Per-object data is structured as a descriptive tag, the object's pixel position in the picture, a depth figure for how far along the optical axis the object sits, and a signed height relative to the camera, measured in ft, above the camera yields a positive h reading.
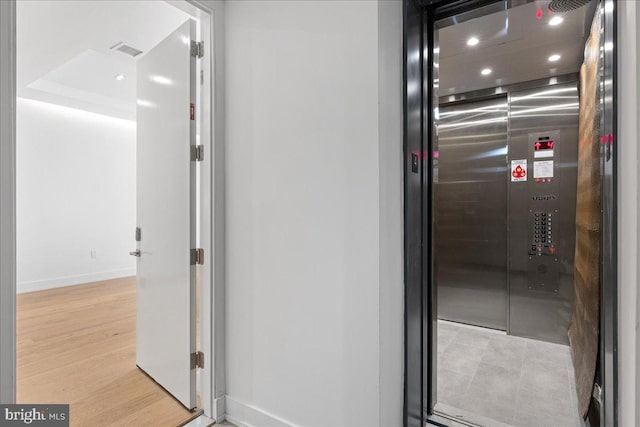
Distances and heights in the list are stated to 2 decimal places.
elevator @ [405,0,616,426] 5.77 -0.12
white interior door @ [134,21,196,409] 6.90 -0.11
